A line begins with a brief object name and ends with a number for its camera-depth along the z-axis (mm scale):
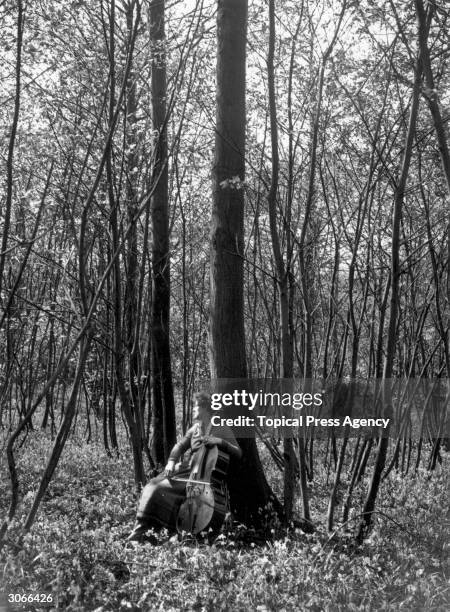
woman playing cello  5840
